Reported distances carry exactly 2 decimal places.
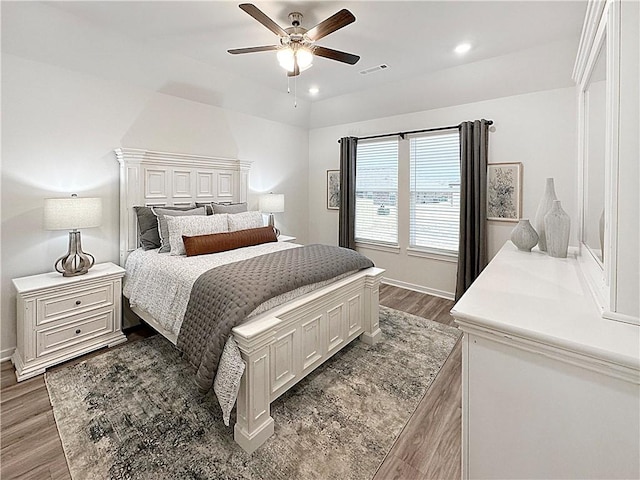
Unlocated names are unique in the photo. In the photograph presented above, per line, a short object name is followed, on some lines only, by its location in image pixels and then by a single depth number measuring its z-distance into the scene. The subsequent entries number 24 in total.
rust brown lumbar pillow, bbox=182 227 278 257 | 2.93
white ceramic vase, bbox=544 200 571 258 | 1.95
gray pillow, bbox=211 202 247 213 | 3.85
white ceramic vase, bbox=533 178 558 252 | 2.14
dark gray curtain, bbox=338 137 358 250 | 4.86
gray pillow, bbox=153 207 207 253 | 3.11
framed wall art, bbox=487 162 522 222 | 3.54
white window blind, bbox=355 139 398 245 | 4.64
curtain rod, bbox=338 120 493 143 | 3.86
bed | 1.76
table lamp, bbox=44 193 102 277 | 2.53
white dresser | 0.82
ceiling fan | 2.05
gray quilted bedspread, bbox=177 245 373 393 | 1.80
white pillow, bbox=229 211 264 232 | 3.55
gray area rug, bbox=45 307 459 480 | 1.62
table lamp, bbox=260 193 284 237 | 4.47
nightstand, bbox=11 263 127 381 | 2.39
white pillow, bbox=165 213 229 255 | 2.99
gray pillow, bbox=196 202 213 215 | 3.83
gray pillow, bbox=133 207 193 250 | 3.21
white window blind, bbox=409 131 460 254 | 4.04
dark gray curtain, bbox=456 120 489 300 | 3.66
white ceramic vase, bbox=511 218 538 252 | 2.16
